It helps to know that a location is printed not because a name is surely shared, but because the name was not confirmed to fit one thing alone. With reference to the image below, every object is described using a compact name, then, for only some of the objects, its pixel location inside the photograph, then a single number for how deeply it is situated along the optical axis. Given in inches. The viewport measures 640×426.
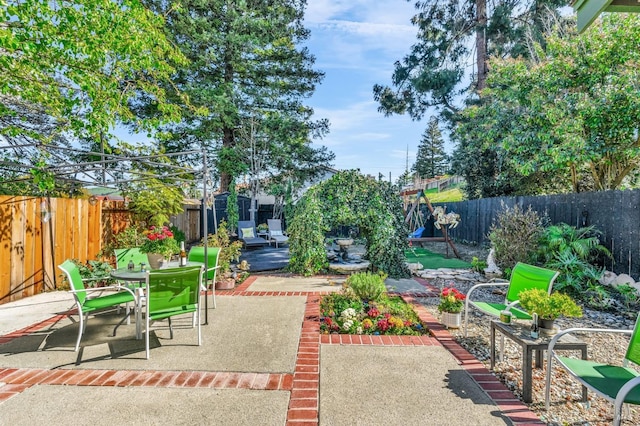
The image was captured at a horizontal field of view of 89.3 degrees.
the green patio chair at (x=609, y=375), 69.4
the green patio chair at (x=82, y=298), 128.2
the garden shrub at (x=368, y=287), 171.8
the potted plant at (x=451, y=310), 149.0
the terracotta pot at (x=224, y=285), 223.1
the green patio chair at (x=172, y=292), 122.5
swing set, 372.5
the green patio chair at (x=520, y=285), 124.4
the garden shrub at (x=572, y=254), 208.1
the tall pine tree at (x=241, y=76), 517.3
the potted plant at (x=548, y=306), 99.5
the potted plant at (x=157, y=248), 161.5
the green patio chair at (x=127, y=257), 179.9
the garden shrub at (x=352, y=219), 266.2
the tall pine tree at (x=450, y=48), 457.7
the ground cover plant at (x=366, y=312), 147.5
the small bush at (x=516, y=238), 239.9
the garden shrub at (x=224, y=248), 232.1
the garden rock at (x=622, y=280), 197.0
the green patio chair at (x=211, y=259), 181.9
